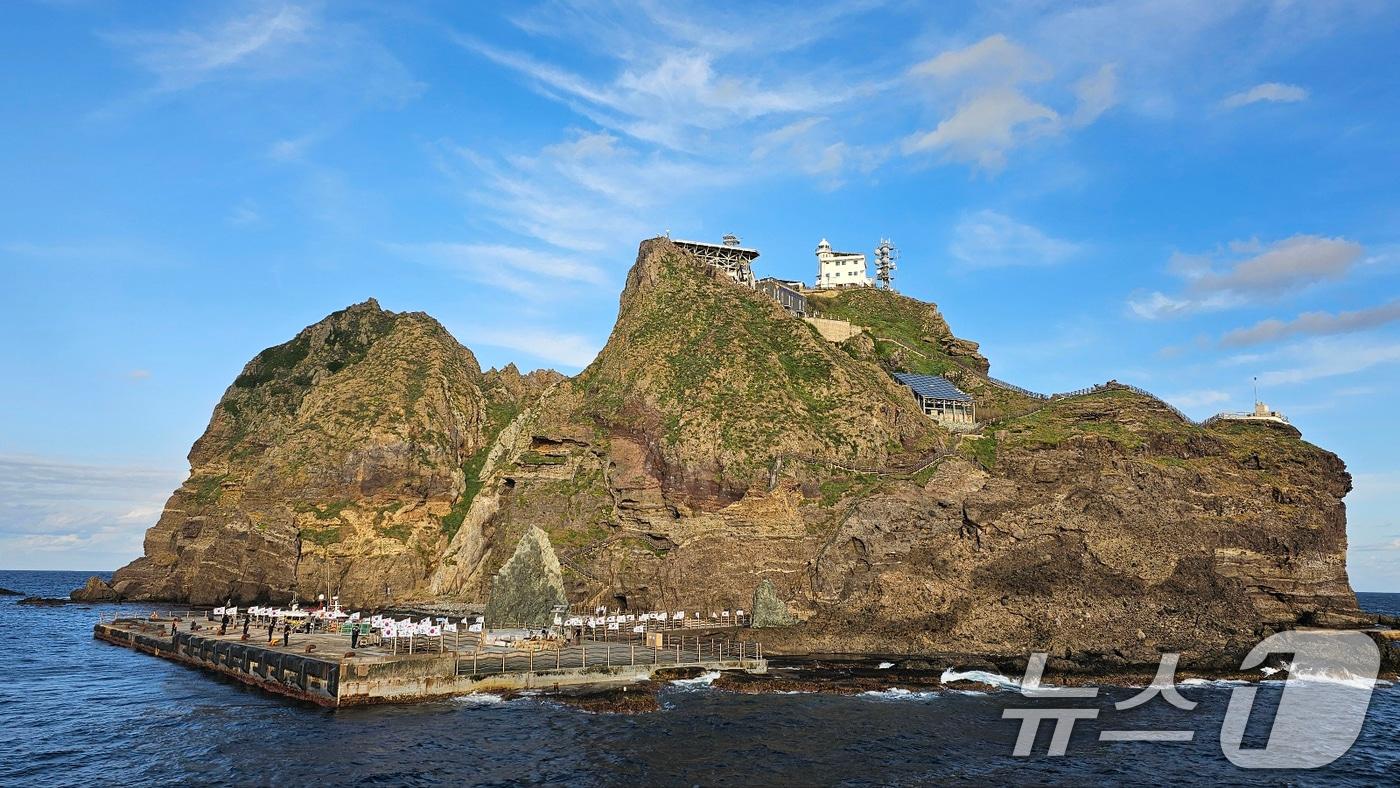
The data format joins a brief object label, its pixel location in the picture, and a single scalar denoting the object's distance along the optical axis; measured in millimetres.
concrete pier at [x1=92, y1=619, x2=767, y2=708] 52719
